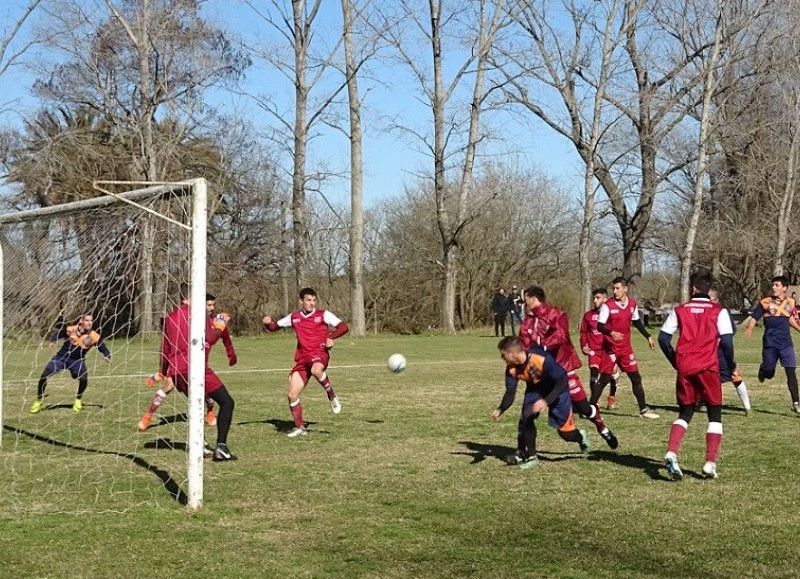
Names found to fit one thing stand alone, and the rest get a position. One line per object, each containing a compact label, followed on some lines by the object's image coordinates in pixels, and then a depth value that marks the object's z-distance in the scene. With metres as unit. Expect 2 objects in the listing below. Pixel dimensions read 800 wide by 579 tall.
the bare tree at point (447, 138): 38.47
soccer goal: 8.23
